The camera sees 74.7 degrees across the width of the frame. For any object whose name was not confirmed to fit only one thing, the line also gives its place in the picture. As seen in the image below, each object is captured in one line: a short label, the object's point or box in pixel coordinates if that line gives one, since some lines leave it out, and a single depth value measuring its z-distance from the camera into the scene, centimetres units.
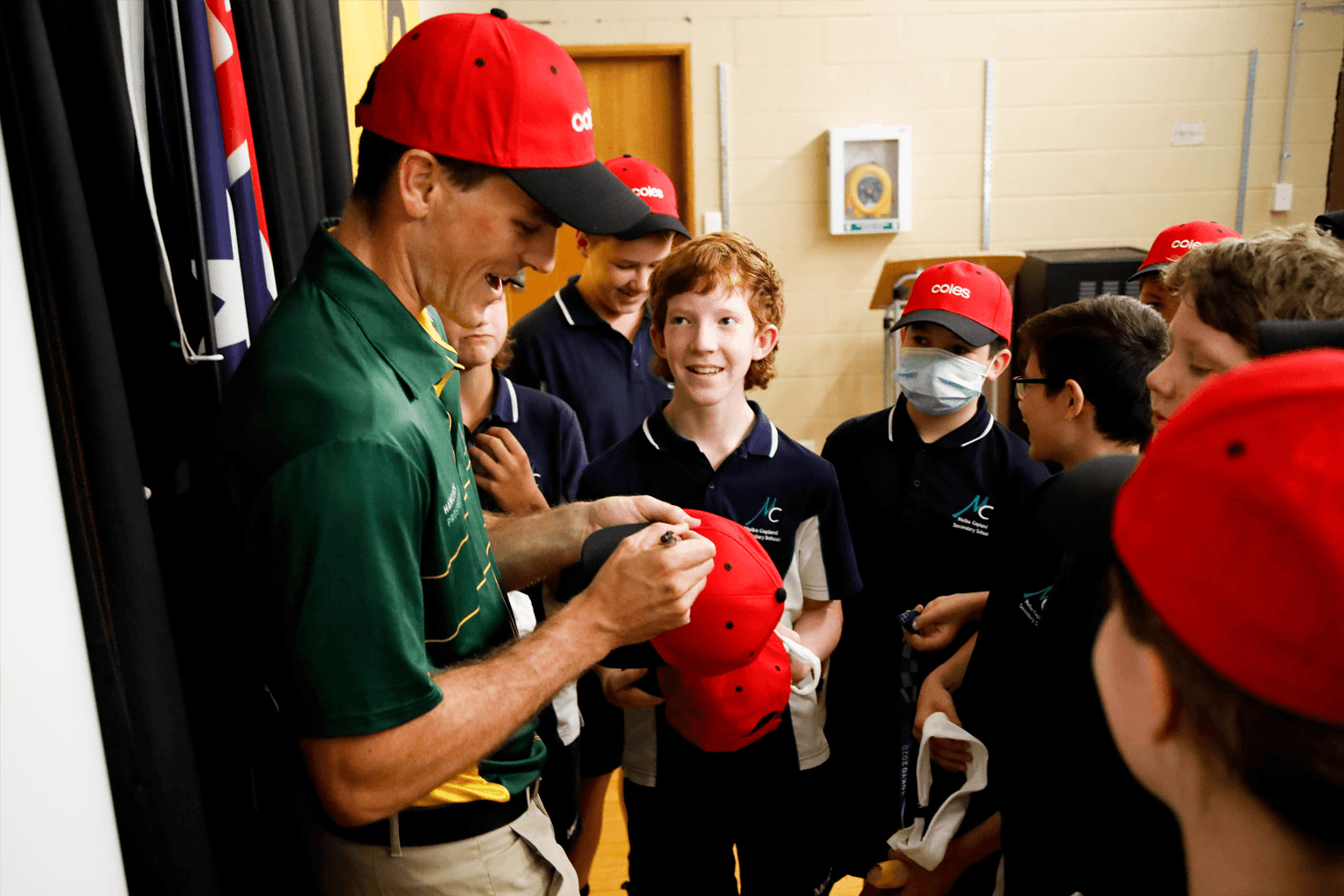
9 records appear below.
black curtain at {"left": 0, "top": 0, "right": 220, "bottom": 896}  84
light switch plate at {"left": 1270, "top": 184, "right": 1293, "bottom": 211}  499
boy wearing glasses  94
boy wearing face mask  186
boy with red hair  170
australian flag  124
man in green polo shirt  85
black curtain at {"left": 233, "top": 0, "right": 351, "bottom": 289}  150
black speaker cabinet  455
